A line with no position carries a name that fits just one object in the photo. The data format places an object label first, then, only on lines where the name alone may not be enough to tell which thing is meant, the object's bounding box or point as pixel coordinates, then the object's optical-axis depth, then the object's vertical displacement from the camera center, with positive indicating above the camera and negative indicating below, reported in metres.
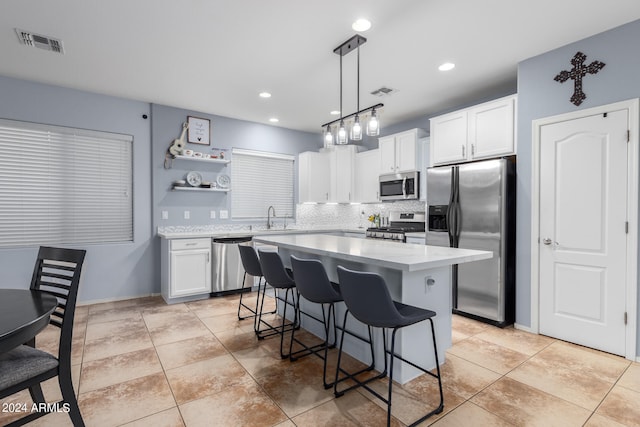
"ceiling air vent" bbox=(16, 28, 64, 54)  2.79 +1.51
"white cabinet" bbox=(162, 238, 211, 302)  4.23 -0.75
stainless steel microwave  4.88 +0.41
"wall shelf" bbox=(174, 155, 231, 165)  4.72 +0.78
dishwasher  4.55 -0.77
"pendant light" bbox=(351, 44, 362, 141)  2.93 +0.75
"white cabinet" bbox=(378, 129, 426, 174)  4.86 +0.95
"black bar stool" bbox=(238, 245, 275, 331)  3.17 -0.49
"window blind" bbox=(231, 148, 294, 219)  5.44 +0.50
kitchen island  2.06 -0.50
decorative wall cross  2.84 +1.25
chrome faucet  5.71 -0.04
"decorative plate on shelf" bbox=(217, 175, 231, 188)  5.15 +0.49
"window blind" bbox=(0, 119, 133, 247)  3.82 +0.32
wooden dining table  1.19 -0.43
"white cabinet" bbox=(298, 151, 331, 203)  6.00 +0.67
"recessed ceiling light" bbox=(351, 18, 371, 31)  2.61 +1.52
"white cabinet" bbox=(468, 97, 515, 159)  3.48 +0.93
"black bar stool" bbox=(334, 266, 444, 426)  1.77 -0.52
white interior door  2.73 -0.15
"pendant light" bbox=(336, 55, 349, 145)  3.08 +0.74
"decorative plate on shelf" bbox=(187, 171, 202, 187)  4.85 +0.50
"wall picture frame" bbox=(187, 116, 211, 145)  4.90 +1.24
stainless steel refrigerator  3.39 -0.19
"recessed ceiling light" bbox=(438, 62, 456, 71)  3.38 +1.53
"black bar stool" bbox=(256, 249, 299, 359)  2.72 -0.51
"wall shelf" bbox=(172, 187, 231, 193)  4.73 +0.34
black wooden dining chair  1.38 -0.69
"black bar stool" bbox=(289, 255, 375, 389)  2.25 -0.51
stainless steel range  4.60 -0.23
